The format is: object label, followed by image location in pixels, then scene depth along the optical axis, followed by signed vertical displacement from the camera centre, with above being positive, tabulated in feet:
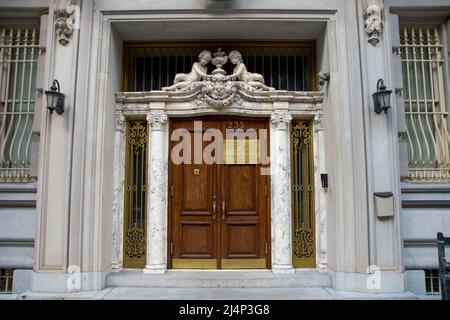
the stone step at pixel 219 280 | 20.16 -4.16
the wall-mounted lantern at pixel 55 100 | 18.98 +5.37
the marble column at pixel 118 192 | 21.44 +0.73
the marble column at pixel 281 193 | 21.30 +0.59
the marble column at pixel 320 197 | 21.36 +0.34
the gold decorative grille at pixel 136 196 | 22.07 +0.50
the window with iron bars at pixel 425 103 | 22.11 +5.98
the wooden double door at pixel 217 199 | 21.94 +0.27
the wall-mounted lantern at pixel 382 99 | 18.90 +5.27
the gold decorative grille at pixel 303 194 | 22.00 +0.53
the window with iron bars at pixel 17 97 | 22.11 +6.49
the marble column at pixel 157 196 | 21.33 +0.47
